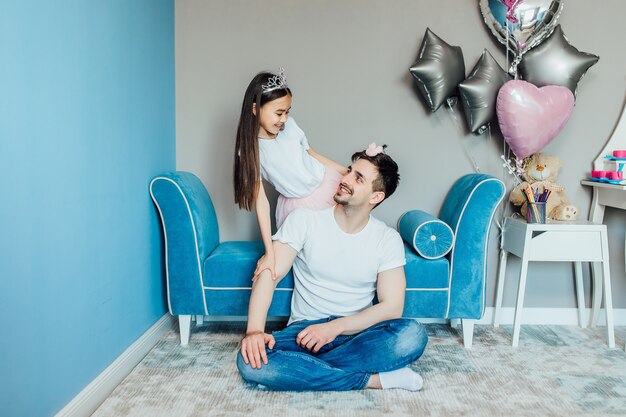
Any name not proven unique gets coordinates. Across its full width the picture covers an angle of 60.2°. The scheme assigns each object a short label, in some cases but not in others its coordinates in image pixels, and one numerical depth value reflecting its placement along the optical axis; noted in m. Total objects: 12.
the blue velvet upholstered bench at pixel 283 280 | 2.36
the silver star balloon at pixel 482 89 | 2.57
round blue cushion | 2.34
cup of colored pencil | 2.50
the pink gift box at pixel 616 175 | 2.53
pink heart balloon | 2.48
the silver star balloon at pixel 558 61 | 2.56
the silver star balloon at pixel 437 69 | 2.57
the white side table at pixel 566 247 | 2.46
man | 1.87
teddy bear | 2.68
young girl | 2.19
